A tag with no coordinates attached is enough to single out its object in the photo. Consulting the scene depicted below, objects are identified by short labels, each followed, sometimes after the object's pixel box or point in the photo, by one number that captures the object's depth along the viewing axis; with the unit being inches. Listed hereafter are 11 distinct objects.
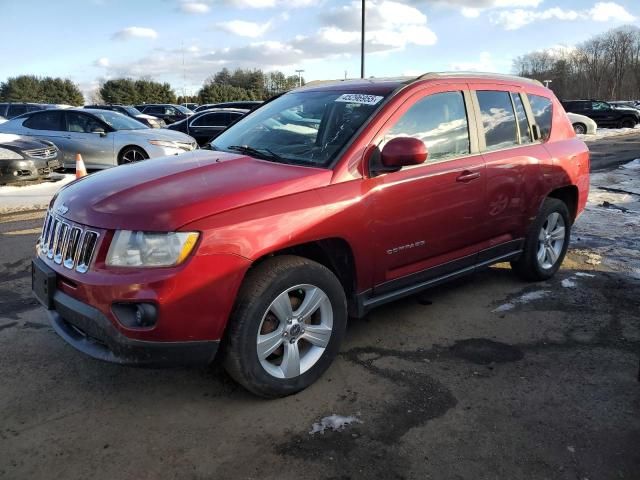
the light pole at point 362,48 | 784.9
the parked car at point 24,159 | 378.6
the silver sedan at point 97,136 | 446.9
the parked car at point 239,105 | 747.4
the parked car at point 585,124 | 994.7
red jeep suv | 104.7
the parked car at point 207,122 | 629.9
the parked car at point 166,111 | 1160.3
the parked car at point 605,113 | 1226.6
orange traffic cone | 277.7
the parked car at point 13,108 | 840.6
